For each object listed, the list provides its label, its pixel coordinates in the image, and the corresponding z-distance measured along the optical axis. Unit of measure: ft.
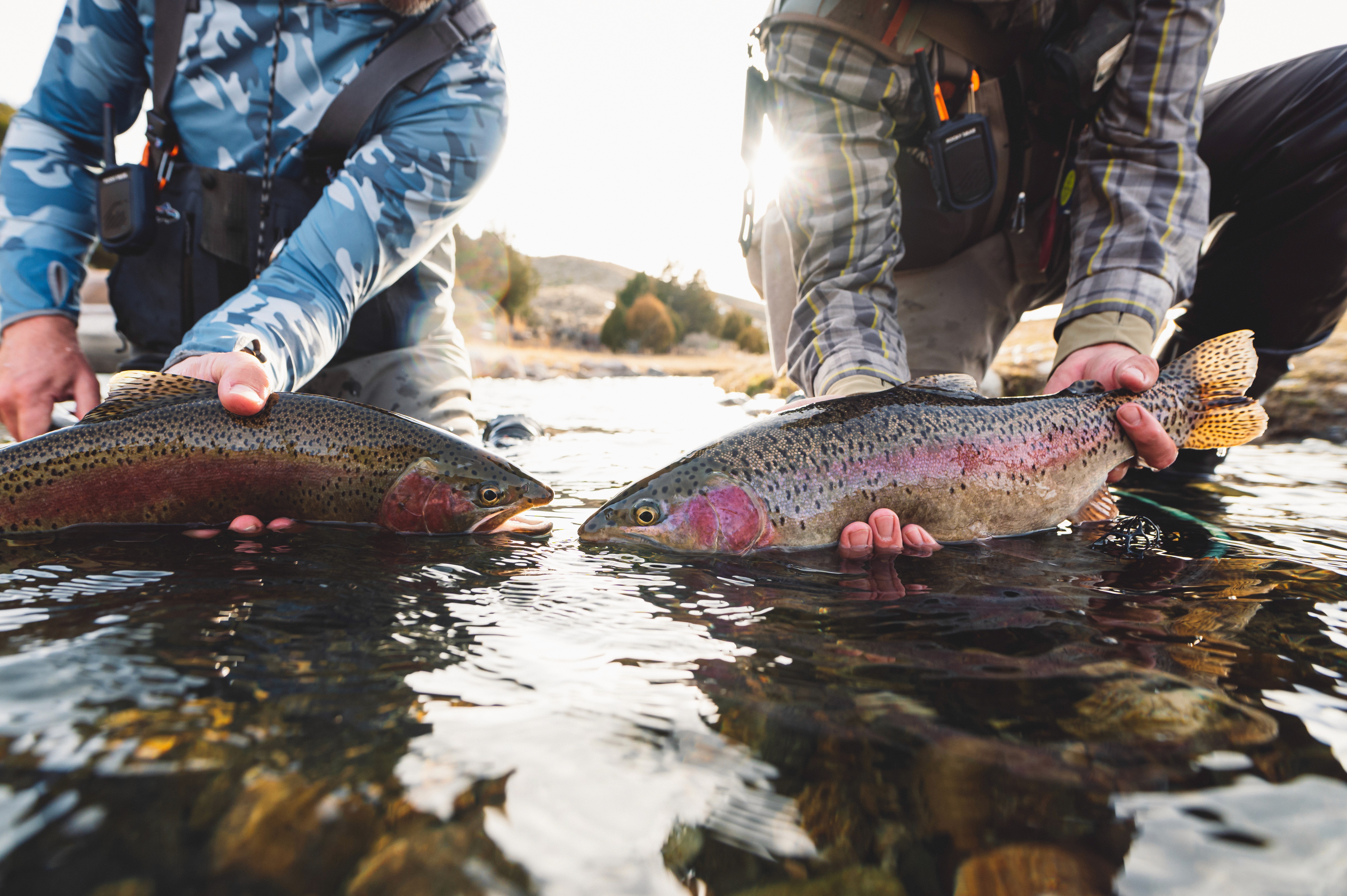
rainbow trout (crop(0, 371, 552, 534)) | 2.21
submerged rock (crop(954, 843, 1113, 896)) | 0.95
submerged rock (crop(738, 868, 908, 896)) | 0.94
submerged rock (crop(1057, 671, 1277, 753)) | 1.29
